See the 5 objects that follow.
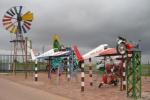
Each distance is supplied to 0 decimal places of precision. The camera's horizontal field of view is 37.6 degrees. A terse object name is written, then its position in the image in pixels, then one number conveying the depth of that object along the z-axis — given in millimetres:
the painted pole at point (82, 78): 10041
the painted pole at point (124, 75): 9920
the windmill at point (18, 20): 20577
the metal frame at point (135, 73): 8488
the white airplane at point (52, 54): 15311
